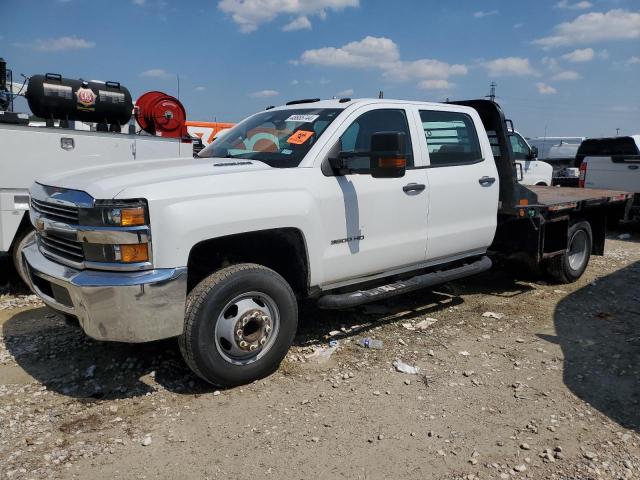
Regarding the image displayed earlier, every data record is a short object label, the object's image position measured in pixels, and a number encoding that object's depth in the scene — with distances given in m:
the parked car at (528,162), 13.24
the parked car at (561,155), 14.32
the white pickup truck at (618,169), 10.24
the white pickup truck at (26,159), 5.34
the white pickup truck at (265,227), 3.21
